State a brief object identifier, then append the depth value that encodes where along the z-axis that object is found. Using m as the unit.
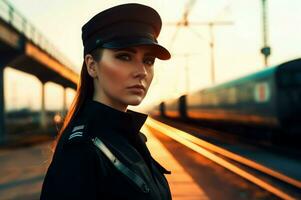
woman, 1.63
